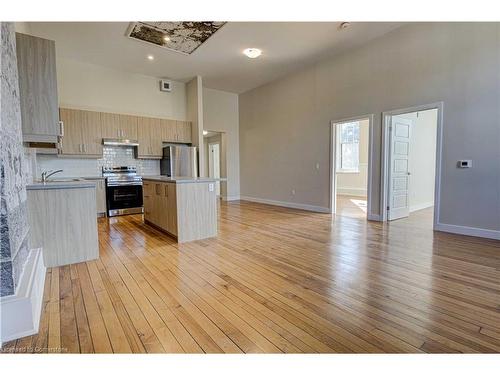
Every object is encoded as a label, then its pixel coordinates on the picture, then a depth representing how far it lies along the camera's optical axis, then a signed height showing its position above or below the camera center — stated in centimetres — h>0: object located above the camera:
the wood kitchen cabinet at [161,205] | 359 -57
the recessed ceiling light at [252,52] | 480 +221
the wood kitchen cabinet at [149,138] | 596 +76
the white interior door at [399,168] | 471 -3
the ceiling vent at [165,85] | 638 +213
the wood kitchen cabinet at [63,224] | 254 -57
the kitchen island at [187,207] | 349 -56
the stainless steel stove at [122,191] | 551 -47
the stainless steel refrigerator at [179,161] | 611 +19
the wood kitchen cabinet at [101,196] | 536 -55
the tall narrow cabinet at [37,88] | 250 +83
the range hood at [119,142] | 547 +62
